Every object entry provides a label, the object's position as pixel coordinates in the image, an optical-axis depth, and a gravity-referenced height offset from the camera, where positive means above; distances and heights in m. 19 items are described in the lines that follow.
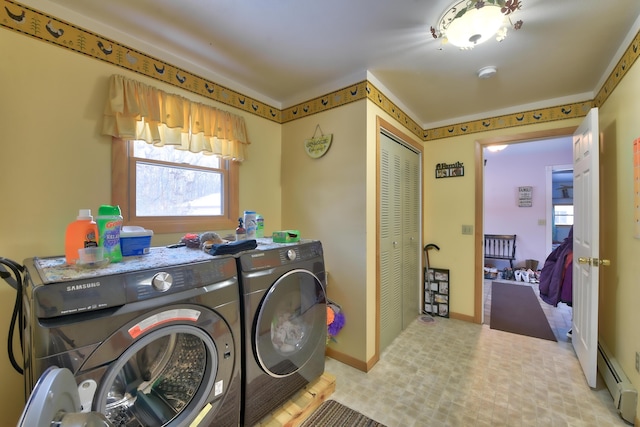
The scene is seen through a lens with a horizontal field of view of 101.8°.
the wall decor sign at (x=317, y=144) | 2.28 +0.63
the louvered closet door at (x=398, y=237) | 2.38 -0.24
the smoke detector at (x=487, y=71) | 1.98 +1.10
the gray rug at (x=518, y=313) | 2.75 -1.21
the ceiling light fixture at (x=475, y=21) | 1.30 +1.03
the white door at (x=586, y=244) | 1.77 -0.22
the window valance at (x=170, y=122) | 1.56 +0.64
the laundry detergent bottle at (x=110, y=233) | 1.07 -0.08
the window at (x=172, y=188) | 1.67 +0.19
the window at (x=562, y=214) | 5.55 +0.01
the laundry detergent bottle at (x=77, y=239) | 1.03 -0.10
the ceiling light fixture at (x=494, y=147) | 2.97 +0.80
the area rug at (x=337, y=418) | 1.54 -1.25
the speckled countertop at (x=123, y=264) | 0.86 -0.20
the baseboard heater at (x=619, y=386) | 1.51 -1.08
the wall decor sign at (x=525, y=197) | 5.06 +0.35
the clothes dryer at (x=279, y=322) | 1.26 -0.61
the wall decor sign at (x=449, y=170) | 3.03 +0.53
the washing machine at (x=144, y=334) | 0.77 -0.41
